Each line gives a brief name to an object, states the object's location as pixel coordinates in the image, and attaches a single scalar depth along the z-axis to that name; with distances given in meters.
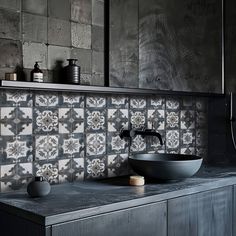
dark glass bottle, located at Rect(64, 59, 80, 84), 2.12
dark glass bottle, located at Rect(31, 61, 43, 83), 1.99
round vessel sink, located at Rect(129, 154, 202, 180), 2.17
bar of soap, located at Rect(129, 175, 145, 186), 2.19
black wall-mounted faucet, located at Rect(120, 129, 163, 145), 2.56
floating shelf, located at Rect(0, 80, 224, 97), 1.82
